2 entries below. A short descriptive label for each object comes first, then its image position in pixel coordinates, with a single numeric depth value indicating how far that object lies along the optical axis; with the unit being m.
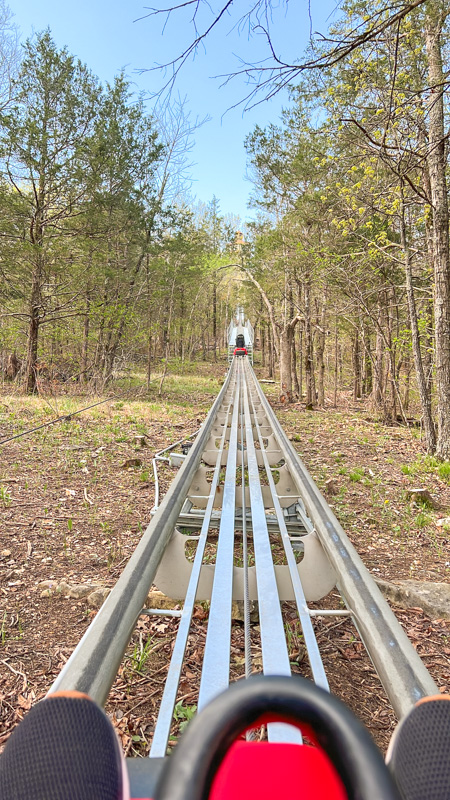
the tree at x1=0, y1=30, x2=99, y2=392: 9.02
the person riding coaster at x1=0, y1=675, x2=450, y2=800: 0.43
